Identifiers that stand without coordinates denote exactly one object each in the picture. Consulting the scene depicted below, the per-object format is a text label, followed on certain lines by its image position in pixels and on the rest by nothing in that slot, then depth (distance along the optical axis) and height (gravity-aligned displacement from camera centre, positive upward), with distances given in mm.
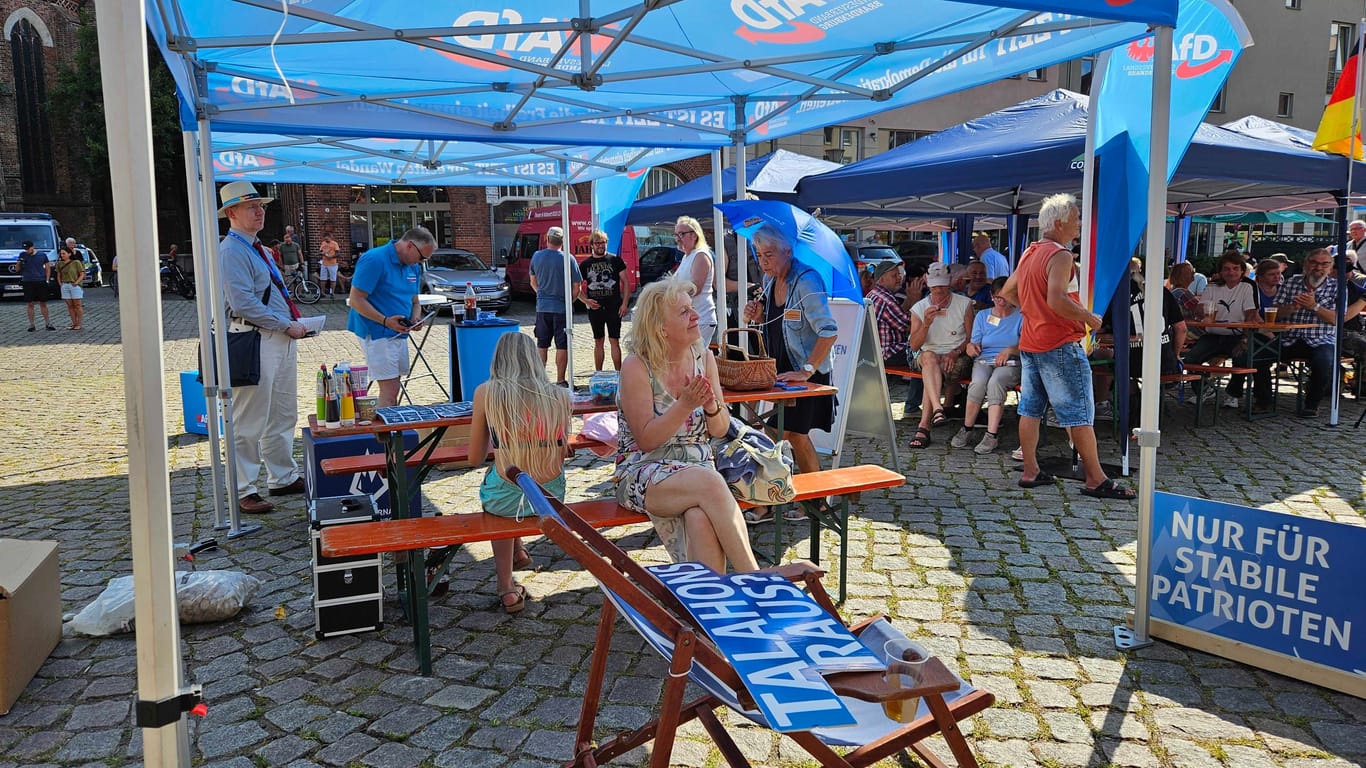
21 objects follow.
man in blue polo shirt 6348 +10
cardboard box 3098 -1092
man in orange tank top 5223 -235
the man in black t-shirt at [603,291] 10242 +135
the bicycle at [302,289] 23719 +448
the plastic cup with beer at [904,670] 2104 -864
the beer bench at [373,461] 4371 -772
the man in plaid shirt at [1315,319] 8156 -215
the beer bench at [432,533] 3250 -846
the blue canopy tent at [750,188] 10734 +1448
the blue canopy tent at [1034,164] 6664 +1052
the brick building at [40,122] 32594 +6713
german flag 6262 +1231
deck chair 2119 -931
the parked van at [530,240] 21141 +1530
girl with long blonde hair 3594 -473
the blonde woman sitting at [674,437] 3375 -537
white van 22516 +1811
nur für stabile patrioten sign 3086 -1017
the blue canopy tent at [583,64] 4230 +1323
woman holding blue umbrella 5141 -157
